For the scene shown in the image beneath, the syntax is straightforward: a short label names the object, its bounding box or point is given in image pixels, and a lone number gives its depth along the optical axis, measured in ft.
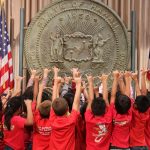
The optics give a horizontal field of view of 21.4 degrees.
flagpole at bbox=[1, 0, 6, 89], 21.47
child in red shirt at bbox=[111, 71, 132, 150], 12.50
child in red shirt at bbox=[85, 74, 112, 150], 12.31
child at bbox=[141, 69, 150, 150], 13.41
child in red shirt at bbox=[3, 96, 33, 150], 12.55
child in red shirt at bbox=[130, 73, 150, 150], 12.79
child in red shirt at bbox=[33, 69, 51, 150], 12.59
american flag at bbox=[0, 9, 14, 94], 20.90
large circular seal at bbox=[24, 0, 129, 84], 20.89
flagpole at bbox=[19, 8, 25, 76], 20.89
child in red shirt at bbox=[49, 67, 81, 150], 11.98
